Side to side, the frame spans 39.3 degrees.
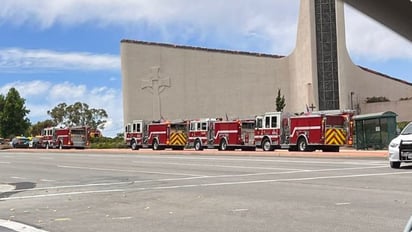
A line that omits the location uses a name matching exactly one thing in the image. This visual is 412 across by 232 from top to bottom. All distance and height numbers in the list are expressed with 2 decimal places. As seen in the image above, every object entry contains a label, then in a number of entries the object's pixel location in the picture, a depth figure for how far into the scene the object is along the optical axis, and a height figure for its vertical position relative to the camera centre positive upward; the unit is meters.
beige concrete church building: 75.81 +10.40
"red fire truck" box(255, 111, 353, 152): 35.66 +1.33
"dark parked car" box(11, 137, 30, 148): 75.94 +1.65
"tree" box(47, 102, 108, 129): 112.56 +7.94
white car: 18.73 +0.05
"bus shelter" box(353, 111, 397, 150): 35.94 +1.34
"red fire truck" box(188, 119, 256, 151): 42.19 +1.42
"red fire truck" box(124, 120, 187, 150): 47.78 +1.61
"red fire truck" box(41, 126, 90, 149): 61.00 +1.89
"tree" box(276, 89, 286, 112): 69.31 +5.83
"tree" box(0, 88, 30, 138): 85.25 +6.14
